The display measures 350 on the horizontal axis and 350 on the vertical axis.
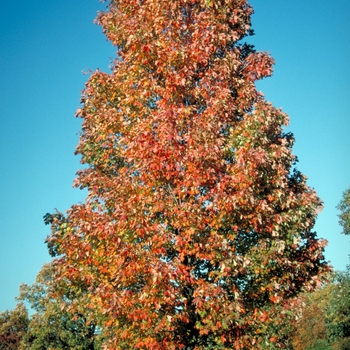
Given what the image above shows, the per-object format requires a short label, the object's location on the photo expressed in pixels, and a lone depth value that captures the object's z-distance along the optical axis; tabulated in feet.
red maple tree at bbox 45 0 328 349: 28.68
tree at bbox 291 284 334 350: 141.26
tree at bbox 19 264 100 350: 118.42
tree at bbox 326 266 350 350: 93.81
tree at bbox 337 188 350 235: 127.44
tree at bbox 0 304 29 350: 217.56
